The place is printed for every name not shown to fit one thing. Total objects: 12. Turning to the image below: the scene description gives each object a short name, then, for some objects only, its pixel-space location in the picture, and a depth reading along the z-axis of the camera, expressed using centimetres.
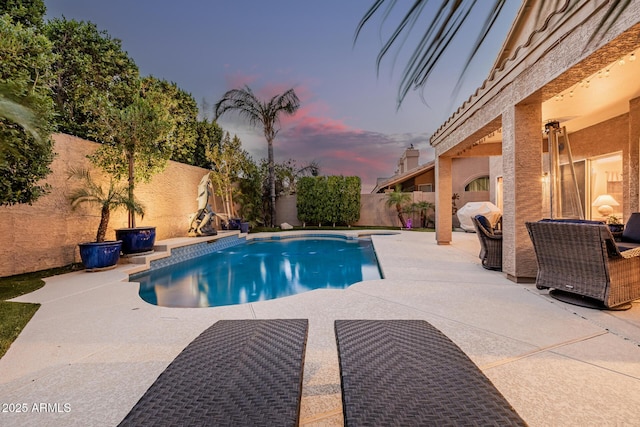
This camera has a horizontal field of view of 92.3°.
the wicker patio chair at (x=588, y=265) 357
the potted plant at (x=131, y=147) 747
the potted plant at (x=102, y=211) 638
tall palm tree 1572
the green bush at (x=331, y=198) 1744
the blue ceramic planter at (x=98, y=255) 635
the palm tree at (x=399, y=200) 1661
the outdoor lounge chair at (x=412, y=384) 122
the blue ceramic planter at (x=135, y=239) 750
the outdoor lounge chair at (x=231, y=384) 124
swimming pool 578
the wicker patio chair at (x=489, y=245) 576
